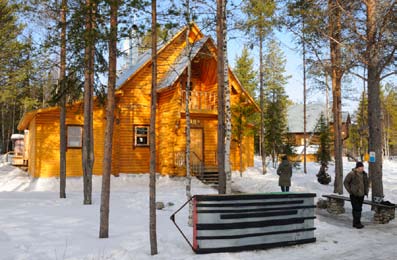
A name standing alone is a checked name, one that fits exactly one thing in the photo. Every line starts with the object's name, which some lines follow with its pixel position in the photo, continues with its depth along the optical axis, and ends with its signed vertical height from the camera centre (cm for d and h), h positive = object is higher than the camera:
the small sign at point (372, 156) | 1173 -28
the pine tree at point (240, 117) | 2109 +167
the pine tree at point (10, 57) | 2272 +551
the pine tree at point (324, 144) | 2302 +19
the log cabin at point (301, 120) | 5047 +379
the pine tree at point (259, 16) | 1176 +423
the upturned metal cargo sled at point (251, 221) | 709 -147
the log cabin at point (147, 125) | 1909 +117
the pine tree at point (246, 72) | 4494 +903
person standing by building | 1418 -97
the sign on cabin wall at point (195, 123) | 2101 +134
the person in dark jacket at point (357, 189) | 983 -110
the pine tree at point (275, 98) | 2892 +564
